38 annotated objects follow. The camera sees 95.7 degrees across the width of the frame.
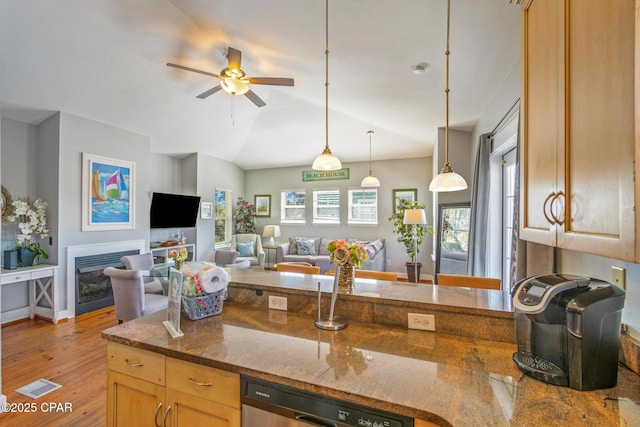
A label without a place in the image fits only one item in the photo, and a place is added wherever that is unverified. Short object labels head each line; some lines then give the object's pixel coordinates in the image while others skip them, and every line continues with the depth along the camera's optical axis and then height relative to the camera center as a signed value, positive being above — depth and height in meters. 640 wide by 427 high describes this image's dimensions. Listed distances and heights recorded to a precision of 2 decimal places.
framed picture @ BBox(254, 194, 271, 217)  8.00 +0.24
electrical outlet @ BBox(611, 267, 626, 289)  1.10 -0.24
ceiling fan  3.10 +1.50
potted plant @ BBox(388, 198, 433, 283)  5.60 -0.37
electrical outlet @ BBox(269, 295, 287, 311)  1.79 -0.55
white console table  3.54 -0.98
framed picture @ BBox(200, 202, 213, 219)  6.46 +0.08
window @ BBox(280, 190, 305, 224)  7.76 +0.18
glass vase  1.79 -0.39
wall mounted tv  5.39 +0.06
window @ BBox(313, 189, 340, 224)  7.41 +0.20
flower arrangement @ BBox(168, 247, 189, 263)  3.98 -0.59
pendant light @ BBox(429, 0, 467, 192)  2.06 +0.24
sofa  6.15 -0.89
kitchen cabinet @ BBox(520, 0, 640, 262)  0.68 +0.27
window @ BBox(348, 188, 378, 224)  7.07 +0.20
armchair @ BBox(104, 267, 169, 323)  3.06 -0.87
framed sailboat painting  4.21 +0.31
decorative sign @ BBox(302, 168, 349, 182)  7.34 +1.00
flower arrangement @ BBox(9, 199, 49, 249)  3.68 -0.08
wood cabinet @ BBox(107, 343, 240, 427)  1.18 -0.79
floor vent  2.40 -1.50
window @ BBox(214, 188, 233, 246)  7.05 -0.06
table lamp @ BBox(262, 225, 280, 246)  7.13 -0.43
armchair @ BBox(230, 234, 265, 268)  6.94 -0.84
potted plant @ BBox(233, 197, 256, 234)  7.72 -0.12
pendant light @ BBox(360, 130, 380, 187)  5.88 +0.67
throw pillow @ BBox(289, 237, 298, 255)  7.01 -0.79
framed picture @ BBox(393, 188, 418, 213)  6.75 +0.45
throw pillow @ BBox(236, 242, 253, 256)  7.00 -0.86
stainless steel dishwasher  0.95 -0.69
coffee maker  0.95 -0.39
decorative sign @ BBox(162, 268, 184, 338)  1.43 -0.47
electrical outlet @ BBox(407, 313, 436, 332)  1.47 -0.55
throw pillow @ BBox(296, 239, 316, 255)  6.89 -0.79
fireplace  4.16 -1.02
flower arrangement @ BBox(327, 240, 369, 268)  1.69 -0.24
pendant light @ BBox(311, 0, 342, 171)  2.55 +0.47
